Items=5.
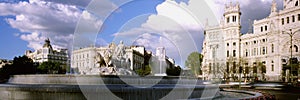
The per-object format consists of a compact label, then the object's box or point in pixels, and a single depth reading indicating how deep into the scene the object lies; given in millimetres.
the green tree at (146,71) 54450
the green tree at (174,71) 66000
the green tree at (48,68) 67350
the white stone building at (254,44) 68188
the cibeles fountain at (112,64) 20953
